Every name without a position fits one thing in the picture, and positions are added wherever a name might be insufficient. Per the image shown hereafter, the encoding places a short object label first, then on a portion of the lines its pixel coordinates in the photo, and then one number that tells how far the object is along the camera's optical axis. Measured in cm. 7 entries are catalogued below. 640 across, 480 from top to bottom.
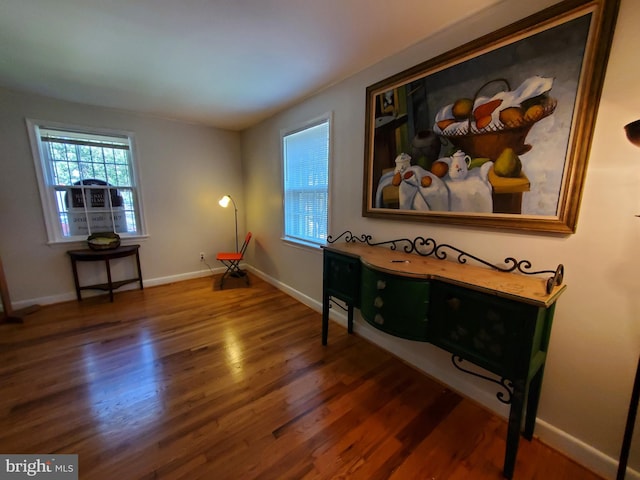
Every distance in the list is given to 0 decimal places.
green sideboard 112
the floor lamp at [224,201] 383
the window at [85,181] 296
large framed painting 118
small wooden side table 305
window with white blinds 273
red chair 378
